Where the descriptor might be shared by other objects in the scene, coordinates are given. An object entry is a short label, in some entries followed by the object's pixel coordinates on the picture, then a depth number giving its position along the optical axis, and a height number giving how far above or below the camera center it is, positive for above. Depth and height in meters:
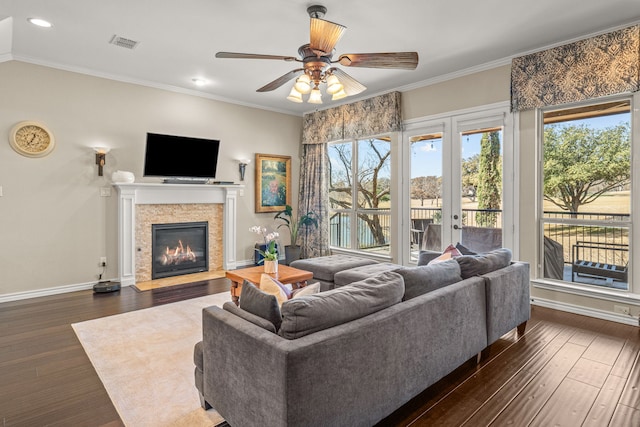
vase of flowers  3.65 -0.49
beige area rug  2.05 -1.13
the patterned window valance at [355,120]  5.39 +1.59
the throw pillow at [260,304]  1.72 -0.46
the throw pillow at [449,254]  3.24 -0.38
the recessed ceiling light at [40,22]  3.36 +1.85
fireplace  5.33 -0.55
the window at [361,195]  5.77 +0.33
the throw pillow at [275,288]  2.11 -0.46
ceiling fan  2.55 +1.21
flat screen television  5.08 +0.86
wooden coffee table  3.55 -0.64
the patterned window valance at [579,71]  3.34 +1.48
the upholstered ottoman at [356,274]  3.63 -0.63
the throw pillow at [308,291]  2.04 -0.45
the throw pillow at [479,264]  2.71 -0.40
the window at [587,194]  3.56 +0.21
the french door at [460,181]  4.37 +0.43
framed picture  6.46 +0.60
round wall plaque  4.19 +0.91
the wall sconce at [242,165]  6.20 +0.86
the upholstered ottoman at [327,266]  3.91 -0.61
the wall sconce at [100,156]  4.71 +0.78
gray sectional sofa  1.48 -0.67
